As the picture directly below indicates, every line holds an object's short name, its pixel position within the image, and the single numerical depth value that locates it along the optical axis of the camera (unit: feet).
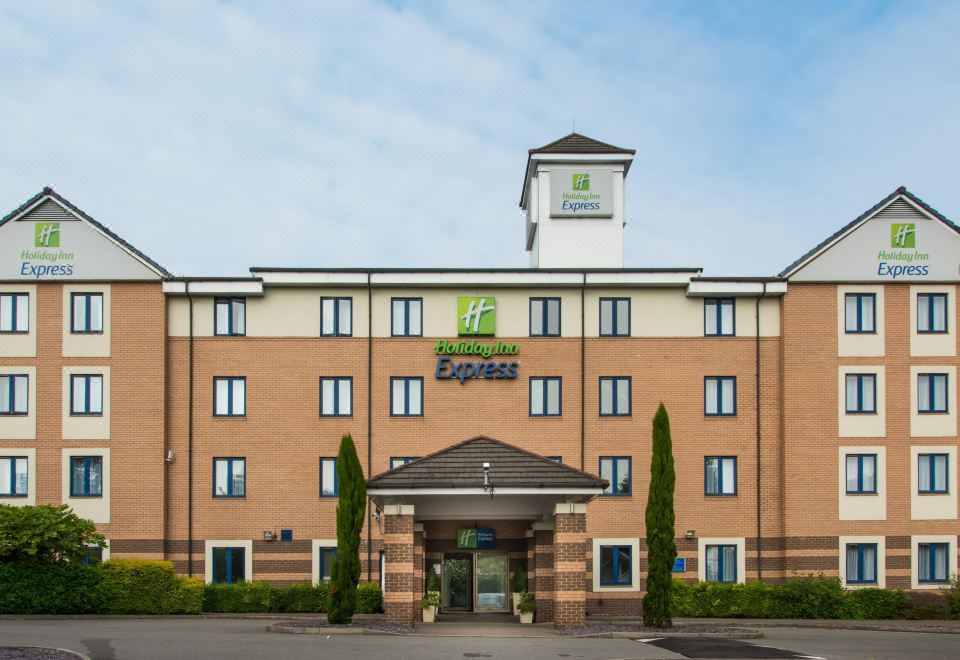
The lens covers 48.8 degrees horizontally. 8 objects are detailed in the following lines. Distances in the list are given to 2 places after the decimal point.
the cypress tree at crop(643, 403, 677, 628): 95.20
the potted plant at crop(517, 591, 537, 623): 103.71
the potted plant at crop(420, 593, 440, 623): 105.91
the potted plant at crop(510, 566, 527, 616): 111.96
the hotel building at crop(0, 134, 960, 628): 120.26
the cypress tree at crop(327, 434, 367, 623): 94.22
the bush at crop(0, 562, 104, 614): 104.94
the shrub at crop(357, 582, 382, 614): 113.70
